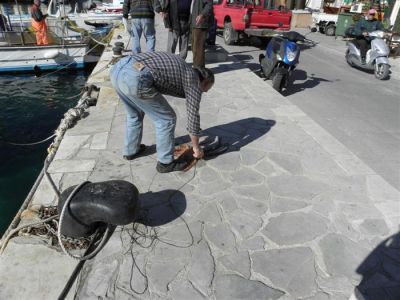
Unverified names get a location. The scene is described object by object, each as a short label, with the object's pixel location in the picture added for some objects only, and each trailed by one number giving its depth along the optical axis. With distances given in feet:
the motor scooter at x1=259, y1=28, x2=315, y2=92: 25.11
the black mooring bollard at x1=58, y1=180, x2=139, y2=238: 9.04
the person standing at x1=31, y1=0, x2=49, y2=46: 41.60
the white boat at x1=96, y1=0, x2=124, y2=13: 91.41
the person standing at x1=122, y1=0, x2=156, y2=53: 25.11
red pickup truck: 40.75
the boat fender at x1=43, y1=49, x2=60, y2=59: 42.66
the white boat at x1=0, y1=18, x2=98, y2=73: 42.11
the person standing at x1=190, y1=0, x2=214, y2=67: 23.59
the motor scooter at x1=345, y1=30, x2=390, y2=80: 30.89
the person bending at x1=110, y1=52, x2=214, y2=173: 10.97
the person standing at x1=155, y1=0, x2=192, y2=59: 23.72
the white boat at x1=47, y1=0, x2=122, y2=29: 77.15
